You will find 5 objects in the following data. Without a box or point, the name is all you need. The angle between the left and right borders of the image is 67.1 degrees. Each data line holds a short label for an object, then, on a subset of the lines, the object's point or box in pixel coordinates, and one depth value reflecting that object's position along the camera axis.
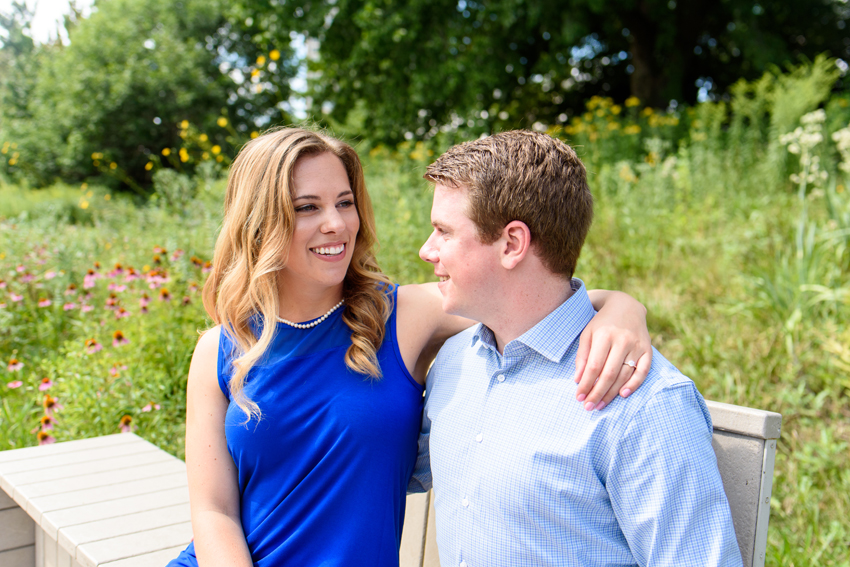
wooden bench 1.43
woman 1.72
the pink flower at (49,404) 3.16
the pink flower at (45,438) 3.08
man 1.22
